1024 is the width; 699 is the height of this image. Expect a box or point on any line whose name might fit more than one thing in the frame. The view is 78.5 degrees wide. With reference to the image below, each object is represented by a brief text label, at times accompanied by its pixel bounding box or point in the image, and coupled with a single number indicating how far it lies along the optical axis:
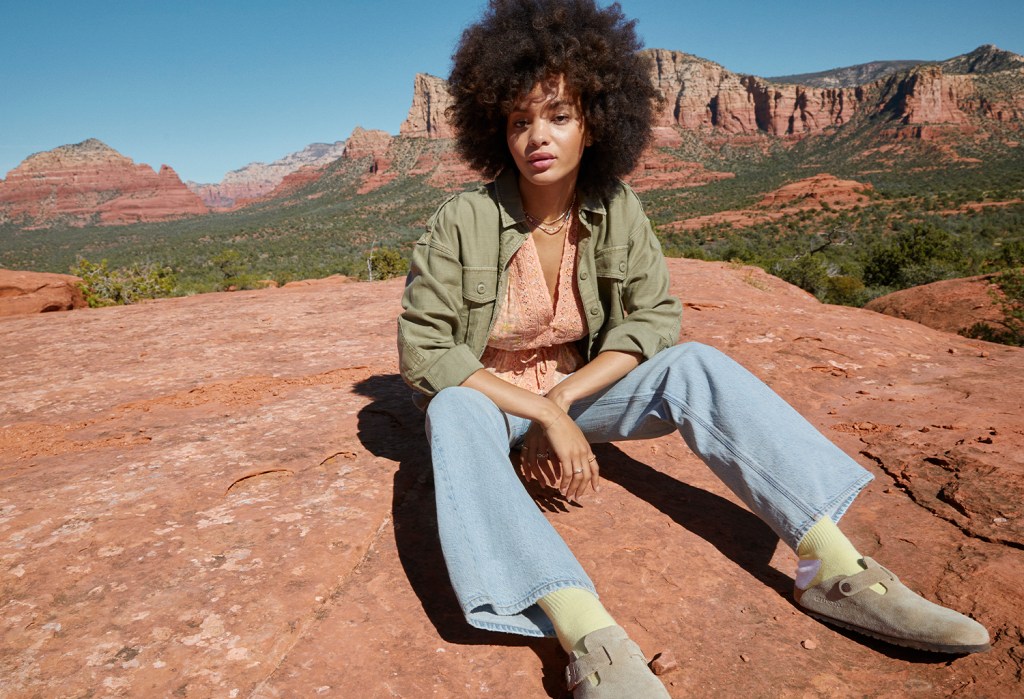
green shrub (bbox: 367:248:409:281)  21.14
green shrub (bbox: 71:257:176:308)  10.33
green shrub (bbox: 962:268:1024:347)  6.82
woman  1.41
